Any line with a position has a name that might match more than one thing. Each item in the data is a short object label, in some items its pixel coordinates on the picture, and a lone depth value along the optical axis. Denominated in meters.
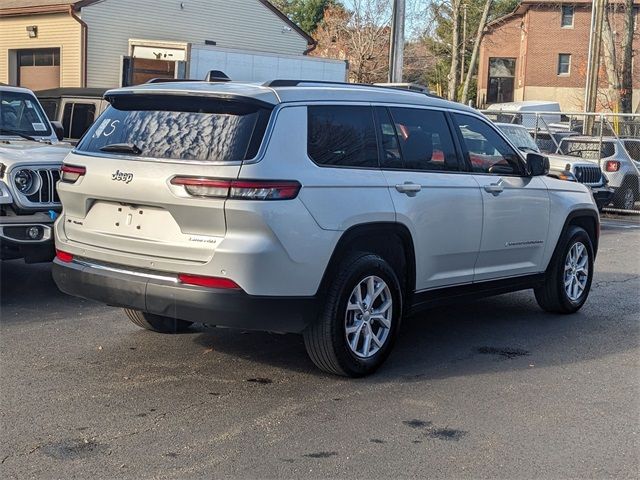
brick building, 53.31
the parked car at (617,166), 19.53
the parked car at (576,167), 16.86
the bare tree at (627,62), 30.44
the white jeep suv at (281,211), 5.14
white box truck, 18.88
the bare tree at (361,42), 43.91
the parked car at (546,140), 20.65
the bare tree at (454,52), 37.53
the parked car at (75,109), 13.02
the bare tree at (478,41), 35.94
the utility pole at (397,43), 17.72
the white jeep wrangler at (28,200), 7.63
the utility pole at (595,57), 26.89
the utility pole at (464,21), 40.25
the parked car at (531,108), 34.47
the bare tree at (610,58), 29.96
